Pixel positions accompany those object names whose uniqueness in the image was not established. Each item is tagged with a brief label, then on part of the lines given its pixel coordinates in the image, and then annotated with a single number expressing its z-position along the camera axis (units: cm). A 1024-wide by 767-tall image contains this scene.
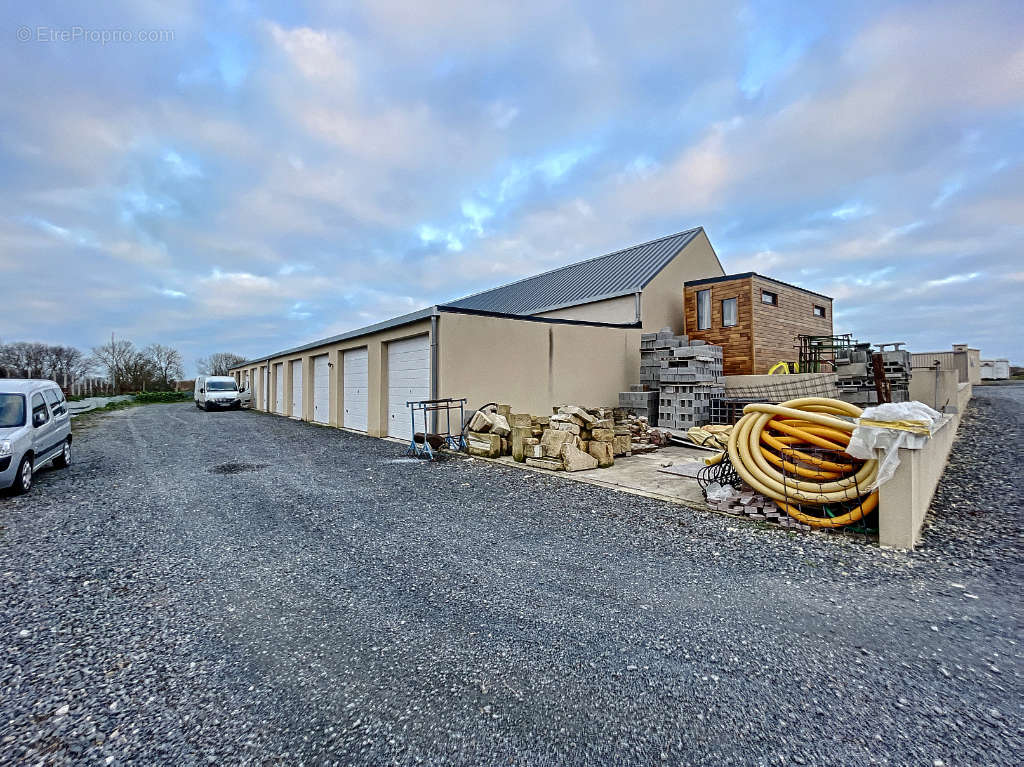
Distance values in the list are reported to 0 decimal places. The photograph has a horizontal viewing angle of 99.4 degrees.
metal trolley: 947
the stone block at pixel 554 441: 791
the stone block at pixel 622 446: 908
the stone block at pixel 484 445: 911
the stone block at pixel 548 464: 789
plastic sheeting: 406
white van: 2352
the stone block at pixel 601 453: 814
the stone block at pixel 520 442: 860
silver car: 581
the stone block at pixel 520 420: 880
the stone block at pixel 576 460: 776
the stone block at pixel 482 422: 945
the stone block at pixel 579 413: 872
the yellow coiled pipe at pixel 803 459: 451
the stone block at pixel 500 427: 922
